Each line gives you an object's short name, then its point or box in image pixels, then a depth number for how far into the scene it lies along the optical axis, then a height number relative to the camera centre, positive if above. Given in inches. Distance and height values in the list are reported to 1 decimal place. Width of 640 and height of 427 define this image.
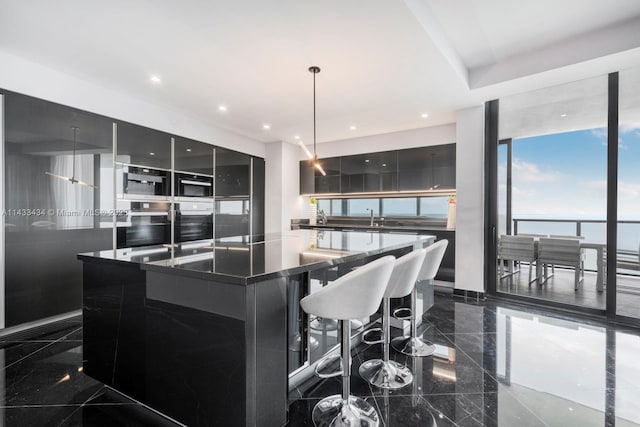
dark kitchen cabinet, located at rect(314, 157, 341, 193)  226.5 +27.6
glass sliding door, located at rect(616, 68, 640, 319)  117.4 +11.5
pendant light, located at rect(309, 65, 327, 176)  112.0 +55.1
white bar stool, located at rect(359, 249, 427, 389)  76.3 -31.5
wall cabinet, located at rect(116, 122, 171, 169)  139.3 +33.0
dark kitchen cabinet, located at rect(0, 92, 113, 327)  105.9 +4.0
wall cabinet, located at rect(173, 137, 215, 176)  165.5 +33.1
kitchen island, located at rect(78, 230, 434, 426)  50.6 -22.5
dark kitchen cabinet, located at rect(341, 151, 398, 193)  202.7 +29.1
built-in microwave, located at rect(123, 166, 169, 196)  139.4 +15.3
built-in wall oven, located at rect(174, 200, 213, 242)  163.5 -4.9
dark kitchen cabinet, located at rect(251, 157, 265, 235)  218.5 +10.9
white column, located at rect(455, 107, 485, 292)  153.8 +7.3
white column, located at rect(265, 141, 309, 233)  225.1 +20.8
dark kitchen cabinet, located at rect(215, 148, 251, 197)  190.5 +27.0
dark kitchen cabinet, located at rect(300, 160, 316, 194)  236.4 +27.9
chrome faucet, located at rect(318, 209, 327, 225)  239.8 -3.8
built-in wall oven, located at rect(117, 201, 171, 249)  139.5 -6.7
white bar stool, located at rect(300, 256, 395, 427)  56.1 -18.6
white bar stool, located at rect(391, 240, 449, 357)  94.3 -30.8
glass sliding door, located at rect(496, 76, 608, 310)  129.7 +10.1
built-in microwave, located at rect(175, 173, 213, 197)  163.8 +15.7
